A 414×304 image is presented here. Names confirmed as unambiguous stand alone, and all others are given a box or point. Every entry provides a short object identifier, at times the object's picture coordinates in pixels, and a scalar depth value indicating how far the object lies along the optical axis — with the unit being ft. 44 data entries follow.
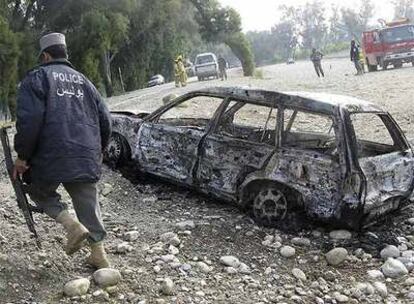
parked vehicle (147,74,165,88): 136.70
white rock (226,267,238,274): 15.10
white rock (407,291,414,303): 14.26
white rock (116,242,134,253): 15.55
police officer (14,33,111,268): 12.44
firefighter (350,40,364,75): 89.51
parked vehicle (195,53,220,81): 106.11
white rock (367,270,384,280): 15.44
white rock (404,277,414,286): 15.00
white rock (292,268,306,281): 15.16
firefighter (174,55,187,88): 83.71
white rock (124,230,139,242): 16.66
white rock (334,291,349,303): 14.05
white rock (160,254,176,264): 15.21
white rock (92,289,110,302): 12.70
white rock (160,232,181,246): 16.46
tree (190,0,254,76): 108.06
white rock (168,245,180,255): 15.83
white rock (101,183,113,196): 20.84
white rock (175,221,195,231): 17.77
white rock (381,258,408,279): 15.57
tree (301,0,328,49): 353.10
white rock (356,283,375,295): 14.47
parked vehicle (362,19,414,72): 92.32
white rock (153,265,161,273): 14.56
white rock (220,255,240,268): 15.47
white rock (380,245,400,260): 16.69
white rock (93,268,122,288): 13.24
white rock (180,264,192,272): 14.88
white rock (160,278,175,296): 13.43
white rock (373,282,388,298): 14.48
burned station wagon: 17.26
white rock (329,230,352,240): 17.78
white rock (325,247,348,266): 16.17
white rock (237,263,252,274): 15.24
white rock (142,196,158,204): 20.58
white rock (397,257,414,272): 16.05
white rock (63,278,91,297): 12.71
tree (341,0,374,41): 313.32
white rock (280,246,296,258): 16.46
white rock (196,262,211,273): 15.02
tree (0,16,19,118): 70.74
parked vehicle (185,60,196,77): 156.56
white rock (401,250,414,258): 16.63
